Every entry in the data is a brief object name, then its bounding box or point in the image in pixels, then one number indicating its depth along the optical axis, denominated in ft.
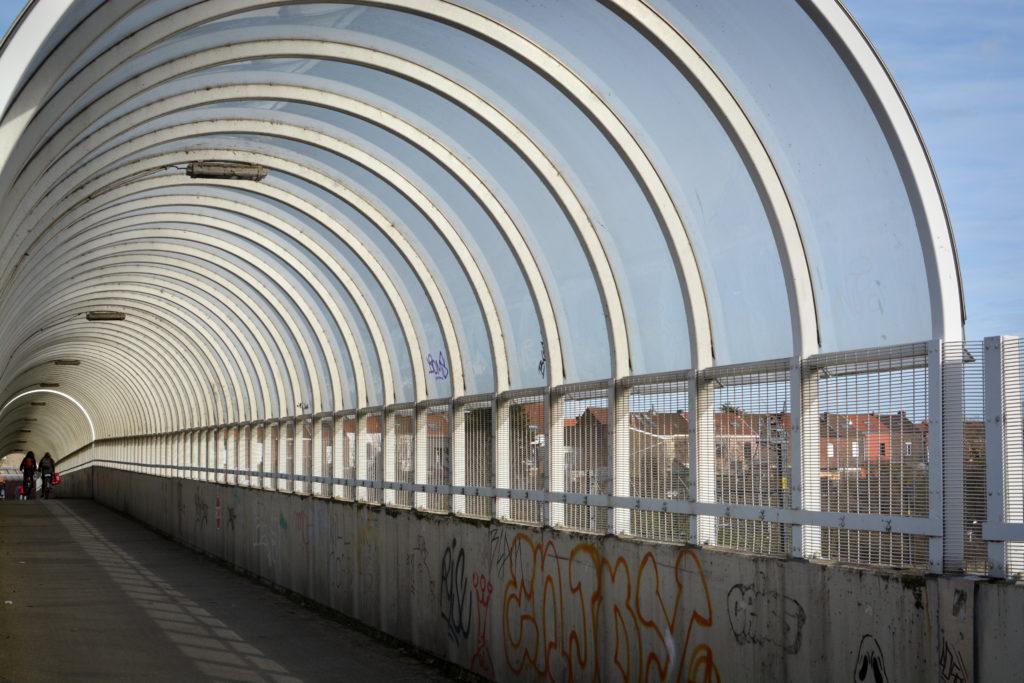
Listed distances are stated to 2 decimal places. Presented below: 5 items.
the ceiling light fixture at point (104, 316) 86.99
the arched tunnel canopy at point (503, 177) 24.85
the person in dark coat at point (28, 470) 167.23
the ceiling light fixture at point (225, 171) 48.34
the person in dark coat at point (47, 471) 171.63
